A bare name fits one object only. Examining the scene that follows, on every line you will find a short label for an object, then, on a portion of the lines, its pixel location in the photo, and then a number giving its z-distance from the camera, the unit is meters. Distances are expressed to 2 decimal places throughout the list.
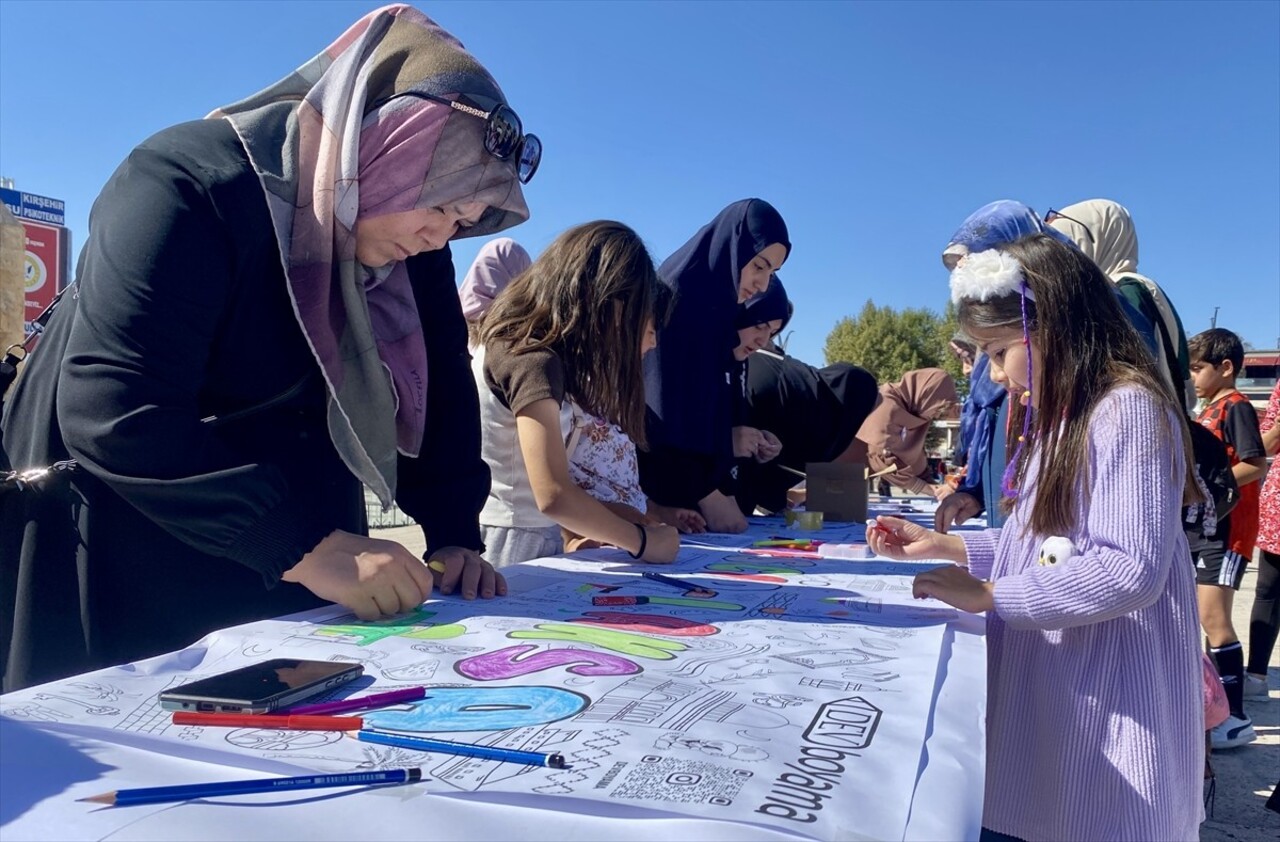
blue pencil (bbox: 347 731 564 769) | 0.69
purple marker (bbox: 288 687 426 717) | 0.84
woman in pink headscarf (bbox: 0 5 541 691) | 1.14
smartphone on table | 0.81
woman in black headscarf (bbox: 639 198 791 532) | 2.93
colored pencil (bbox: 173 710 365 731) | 0.78
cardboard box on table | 3.16
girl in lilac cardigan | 1.30
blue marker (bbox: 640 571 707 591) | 1.65
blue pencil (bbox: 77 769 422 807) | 0.59
